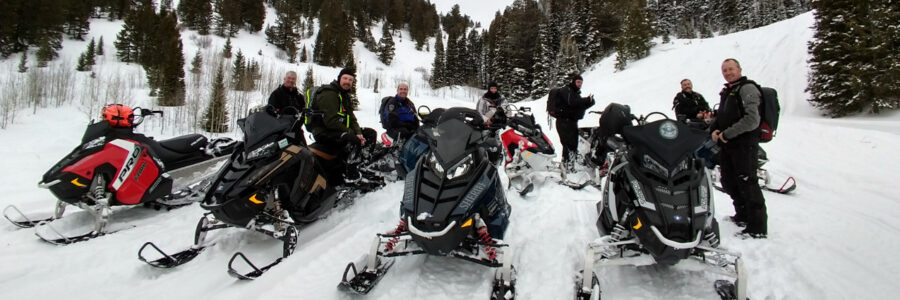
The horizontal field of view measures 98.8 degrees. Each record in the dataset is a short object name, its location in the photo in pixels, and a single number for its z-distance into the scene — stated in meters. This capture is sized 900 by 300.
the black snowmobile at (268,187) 2.77
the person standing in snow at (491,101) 5.80
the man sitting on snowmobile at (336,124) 3.99
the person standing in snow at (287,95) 5.42
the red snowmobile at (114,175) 3.45
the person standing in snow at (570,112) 5.71
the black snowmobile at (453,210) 2.21
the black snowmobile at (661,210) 2.12
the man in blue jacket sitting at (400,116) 5.38
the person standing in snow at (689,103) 6.12
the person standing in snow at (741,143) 3.12
